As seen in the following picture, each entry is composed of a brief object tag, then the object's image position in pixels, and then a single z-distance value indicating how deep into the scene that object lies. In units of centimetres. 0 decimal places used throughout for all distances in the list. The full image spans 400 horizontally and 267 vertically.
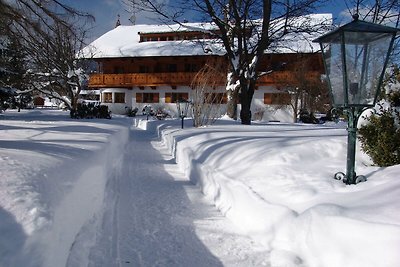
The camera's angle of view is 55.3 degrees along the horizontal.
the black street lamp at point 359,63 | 429
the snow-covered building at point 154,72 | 3394
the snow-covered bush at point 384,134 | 443
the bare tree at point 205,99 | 1513
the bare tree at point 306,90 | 2800
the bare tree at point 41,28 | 986
